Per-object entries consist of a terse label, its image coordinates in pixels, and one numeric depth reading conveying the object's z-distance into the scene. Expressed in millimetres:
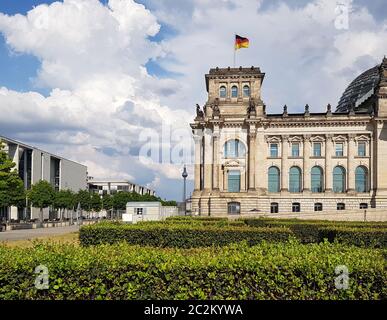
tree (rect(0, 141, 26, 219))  44281
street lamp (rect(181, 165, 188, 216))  52562
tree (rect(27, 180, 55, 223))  66125
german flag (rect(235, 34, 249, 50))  61000
